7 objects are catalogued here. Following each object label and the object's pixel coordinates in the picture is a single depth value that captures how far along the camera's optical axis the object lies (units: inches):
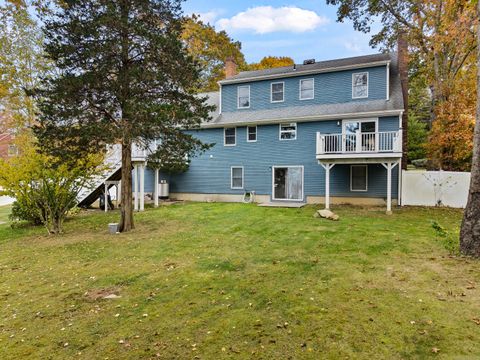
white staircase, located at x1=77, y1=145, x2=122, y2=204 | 607.8
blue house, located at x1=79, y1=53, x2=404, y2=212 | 571.8
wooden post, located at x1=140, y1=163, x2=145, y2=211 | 609.9
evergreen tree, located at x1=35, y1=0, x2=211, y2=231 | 350.9
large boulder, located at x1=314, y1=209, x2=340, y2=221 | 449.7
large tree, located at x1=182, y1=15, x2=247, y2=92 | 1152.2
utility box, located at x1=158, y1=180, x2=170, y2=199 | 761.0
